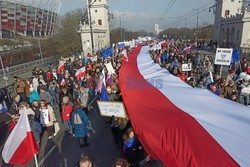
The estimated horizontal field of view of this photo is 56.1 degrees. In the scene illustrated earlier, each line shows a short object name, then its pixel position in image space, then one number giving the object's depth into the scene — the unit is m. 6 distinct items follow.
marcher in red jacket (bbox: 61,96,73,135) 7.69
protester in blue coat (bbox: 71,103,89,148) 6.64
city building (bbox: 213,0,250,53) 46.78
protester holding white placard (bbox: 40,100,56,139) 7.51
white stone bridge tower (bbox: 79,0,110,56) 45.84
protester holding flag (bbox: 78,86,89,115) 9.02
